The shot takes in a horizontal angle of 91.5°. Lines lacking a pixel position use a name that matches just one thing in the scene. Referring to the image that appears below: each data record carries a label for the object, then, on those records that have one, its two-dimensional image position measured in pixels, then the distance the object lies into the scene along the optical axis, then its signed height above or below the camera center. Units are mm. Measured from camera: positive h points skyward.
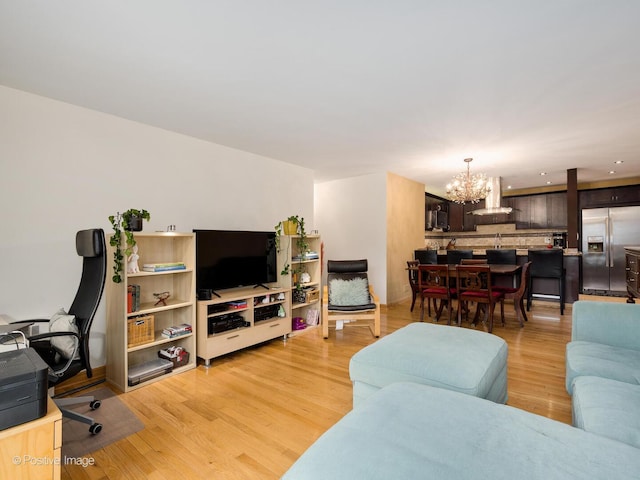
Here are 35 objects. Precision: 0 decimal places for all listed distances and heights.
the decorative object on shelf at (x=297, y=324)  4262 -1162
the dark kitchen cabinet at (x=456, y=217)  8508 +606
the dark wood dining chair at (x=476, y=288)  3996 -657
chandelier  5117 +847
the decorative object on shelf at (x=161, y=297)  3061 -570
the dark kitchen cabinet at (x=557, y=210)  7340 +694
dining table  4293 -440
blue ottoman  1785 -764
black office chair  1947 -560
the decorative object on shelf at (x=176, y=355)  3038 -1136
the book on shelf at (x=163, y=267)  2898 -258
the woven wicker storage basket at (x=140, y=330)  2730 -810
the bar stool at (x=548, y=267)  5020 -457
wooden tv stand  3156 -889
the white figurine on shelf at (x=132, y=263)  2783 -208
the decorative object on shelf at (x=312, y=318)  4469 -1128
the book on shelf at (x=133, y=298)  2717 -513
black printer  1171 -585
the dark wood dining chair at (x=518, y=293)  4231 -759
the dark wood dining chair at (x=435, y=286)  4332 -673
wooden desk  1171 -817
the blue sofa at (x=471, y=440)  947 -699
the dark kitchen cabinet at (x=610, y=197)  6676 +932
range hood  6676 +869
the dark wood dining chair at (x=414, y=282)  4846 -695
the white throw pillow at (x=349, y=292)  4102 -703
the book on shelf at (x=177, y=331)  3020 -898
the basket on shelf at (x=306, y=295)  4309 -781
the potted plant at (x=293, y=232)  4131 +95
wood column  5621 +584
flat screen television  3303 -223
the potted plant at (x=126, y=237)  2676 +24
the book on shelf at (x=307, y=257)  4344 -246
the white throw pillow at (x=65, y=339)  2023 -645
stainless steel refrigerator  6520 -111
